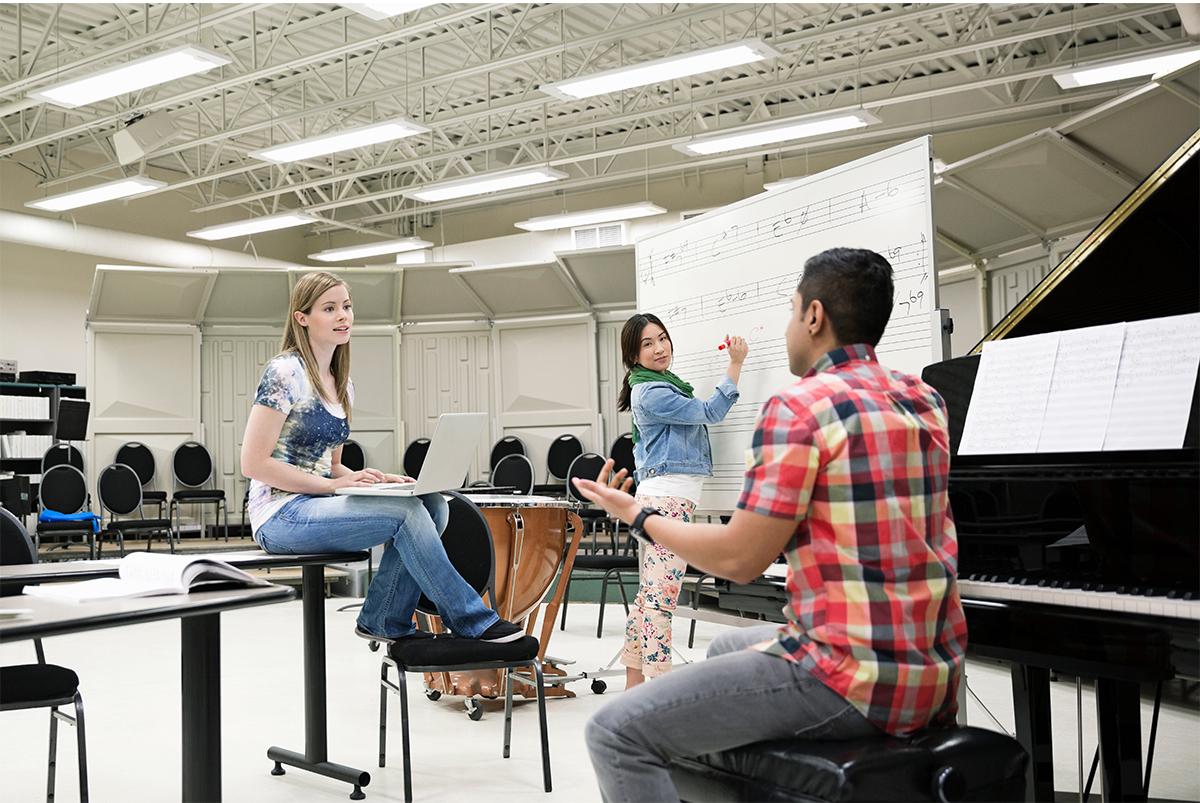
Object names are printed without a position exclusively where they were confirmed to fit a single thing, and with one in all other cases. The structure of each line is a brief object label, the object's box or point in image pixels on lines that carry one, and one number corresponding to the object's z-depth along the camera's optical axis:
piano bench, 1.60
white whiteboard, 3.36
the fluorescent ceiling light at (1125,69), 7.89
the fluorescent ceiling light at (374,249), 13.13
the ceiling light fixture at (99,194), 10.28
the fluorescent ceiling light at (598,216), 11.27
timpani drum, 4.16
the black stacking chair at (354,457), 10.34
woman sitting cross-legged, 2.85
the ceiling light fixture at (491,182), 10.44
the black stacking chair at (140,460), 10.23
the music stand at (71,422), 9.80
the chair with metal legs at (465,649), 2.92
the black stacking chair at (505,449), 10.19
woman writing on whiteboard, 3.91
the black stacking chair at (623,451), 9.28
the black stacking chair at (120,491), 9.49
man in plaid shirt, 1.62
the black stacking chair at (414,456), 10.40
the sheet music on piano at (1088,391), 2.11
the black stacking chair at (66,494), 8.51
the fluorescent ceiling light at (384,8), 6.46
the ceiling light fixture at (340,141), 8.90
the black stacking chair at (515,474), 8.81
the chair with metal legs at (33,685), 2.69
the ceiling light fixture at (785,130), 9.14
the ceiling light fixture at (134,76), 7.20
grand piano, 1.92
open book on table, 1.82
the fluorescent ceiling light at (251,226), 11.76
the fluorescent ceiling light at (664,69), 7.49
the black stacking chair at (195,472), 10.31
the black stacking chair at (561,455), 10.02
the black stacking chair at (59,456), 9.59
